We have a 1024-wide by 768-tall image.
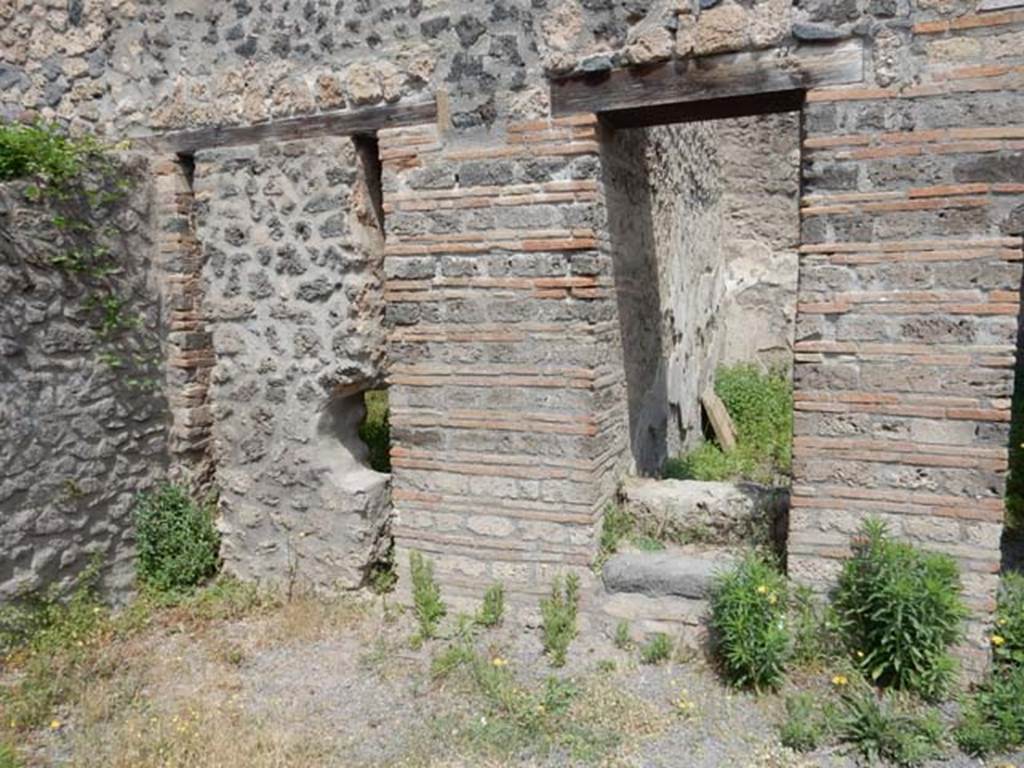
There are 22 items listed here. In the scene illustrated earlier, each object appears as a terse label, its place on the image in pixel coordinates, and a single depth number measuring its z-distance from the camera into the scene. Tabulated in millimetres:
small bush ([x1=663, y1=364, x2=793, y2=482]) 7086
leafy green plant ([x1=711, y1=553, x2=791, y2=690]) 3611
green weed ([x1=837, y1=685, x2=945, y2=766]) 3213
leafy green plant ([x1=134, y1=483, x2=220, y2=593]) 4992
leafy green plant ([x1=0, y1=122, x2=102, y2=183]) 4340
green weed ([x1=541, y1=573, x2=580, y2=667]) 4105
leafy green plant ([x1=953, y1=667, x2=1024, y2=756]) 3221
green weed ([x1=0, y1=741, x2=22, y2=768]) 3258
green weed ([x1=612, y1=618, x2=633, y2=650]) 4129
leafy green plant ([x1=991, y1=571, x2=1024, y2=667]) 3611
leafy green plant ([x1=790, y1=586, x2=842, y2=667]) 3748
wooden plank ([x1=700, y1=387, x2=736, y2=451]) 8539
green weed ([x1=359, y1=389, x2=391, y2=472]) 6625
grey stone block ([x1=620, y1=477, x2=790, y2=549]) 4285
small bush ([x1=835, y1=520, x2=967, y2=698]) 3410
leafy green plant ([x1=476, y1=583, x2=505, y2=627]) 4355
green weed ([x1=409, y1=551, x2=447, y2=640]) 4430
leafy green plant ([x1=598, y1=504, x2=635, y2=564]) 4312
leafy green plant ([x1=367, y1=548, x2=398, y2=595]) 4852
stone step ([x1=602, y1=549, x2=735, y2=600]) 4059
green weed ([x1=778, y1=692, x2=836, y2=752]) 3314
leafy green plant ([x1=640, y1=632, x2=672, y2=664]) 4016
